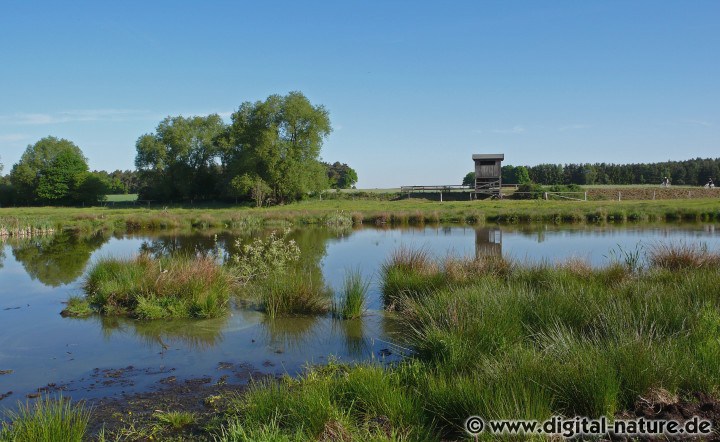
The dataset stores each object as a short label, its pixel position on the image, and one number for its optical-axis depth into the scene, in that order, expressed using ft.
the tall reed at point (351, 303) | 33.40
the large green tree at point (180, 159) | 214.28
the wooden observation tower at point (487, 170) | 194.70
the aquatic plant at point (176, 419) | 18.79
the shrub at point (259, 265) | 43.19
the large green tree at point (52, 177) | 230.89
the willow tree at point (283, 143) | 177.78
